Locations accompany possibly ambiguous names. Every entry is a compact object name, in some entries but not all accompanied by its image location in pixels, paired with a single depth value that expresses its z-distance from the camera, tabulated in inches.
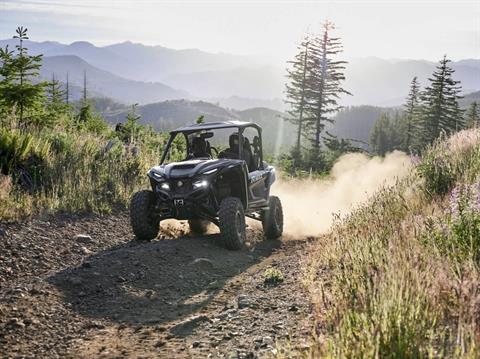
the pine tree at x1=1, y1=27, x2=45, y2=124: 558.3
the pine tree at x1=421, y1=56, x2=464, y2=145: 2167.8
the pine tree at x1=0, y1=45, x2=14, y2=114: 602.5
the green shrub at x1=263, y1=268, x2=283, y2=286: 261.3
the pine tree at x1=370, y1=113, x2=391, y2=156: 4965.1
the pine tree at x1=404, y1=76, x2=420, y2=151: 2854.3
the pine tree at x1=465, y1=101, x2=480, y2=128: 2691.9
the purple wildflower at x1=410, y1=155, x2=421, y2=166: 410.3
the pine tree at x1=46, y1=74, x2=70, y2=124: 619.1
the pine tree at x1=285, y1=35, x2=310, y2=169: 2231.8
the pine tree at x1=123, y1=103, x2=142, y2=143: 658.8
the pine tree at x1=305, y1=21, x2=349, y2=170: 2202.3
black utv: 344.2
